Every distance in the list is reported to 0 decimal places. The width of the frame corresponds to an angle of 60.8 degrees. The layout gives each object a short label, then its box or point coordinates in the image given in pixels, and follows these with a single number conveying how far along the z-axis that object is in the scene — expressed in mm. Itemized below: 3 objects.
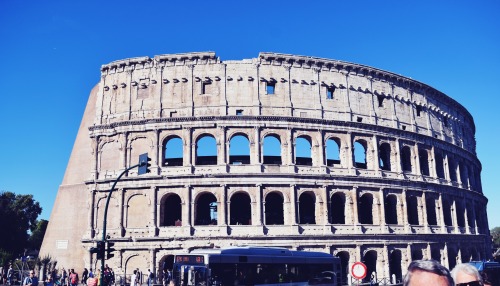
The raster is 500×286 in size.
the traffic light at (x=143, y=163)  16656
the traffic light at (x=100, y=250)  17097
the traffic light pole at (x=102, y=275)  16688
